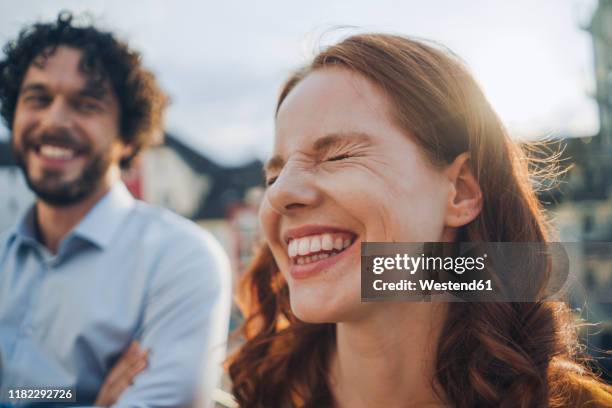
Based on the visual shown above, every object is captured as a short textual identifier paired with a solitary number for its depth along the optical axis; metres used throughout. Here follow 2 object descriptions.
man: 0.64
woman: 0.47
